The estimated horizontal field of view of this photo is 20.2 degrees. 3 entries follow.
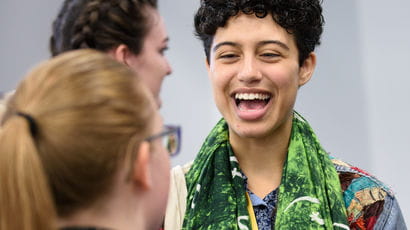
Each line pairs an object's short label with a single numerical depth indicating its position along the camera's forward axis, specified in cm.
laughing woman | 169
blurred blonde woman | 122
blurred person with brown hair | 146
